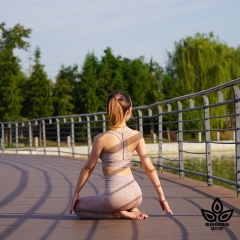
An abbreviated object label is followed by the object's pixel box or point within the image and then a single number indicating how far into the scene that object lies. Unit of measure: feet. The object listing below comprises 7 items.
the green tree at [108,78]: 186.60
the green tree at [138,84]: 190.80
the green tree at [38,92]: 171.94
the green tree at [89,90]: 181.57
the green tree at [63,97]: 177.27
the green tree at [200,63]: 165.68
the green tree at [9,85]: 167.53
